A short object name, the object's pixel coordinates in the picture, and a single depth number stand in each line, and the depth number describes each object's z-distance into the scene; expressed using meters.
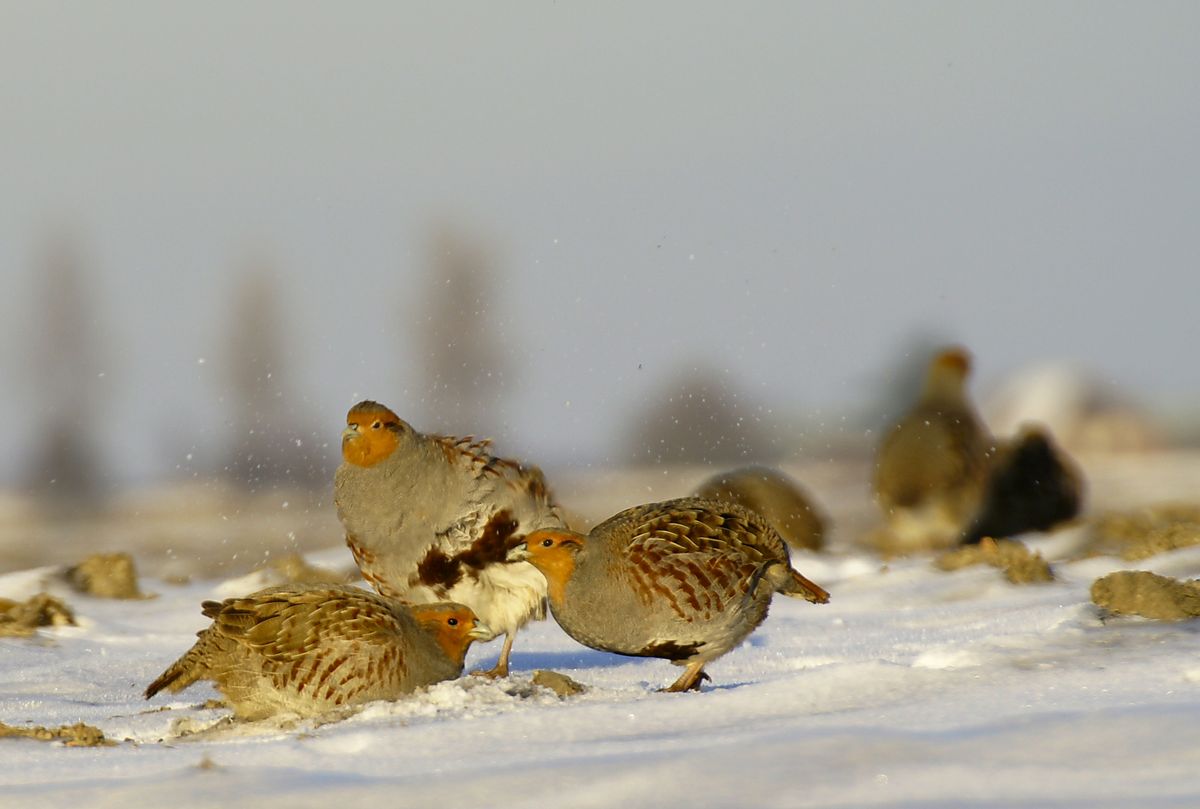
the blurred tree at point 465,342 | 42.66
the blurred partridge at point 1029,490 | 22.77
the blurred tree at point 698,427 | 28.41
